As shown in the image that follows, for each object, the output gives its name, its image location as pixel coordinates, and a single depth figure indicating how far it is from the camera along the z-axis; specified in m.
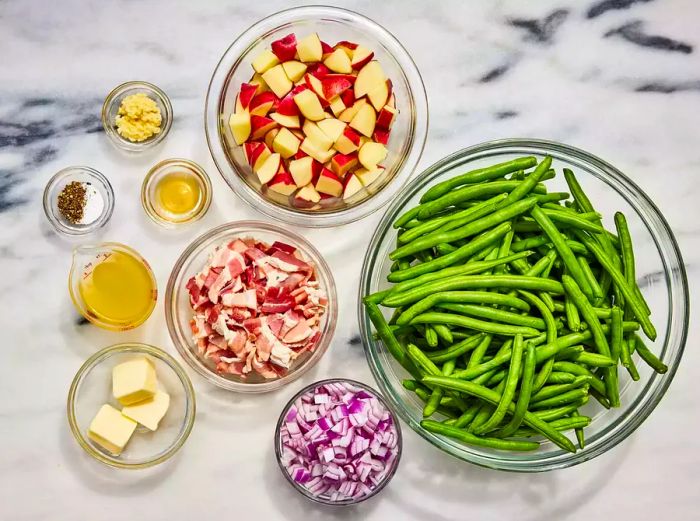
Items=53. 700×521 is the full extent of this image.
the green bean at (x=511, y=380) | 0.50
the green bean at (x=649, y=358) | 0.53
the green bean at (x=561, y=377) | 0.51
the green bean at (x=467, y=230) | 0.52
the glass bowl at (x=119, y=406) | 0.61
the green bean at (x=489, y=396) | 0.50
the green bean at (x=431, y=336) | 0.52
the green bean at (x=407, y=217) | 0.54
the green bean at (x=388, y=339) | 0.53
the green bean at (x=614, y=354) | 0.51
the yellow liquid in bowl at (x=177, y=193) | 0.63
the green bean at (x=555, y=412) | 0.52
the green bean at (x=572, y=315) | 0.51
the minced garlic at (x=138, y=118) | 0.61
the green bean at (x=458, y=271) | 0.52
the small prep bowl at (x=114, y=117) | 0.62
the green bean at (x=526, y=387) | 0.49
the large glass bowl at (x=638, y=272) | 0.57
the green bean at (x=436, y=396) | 0.52
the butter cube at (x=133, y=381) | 0.60
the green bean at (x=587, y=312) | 0.51
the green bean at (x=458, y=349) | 0.52
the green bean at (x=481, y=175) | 0.53
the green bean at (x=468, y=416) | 0.53
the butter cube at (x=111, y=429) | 0.60
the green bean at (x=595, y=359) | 0.51
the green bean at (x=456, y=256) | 0.52
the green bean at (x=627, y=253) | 0.53
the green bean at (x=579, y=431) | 0.53
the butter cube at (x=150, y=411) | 0.61
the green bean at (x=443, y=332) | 0.52
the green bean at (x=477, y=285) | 0.51
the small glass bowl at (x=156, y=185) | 0.62
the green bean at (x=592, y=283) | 0.52
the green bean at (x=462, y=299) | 0.51
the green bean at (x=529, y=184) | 0.52
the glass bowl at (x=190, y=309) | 0.60
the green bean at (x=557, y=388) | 0.51
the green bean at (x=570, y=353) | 0.51
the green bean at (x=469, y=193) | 0.53
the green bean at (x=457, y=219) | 0.53
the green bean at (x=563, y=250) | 0.52
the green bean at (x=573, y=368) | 0.52
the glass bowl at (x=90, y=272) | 0.61
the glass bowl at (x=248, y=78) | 0.60
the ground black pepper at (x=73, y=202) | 0.61
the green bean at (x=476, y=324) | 0.51
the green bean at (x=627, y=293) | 0.52
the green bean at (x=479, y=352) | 0.52
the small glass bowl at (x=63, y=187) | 0.62
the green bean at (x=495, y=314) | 0.51
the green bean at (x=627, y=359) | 0.52
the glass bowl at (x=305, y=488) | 0.59
